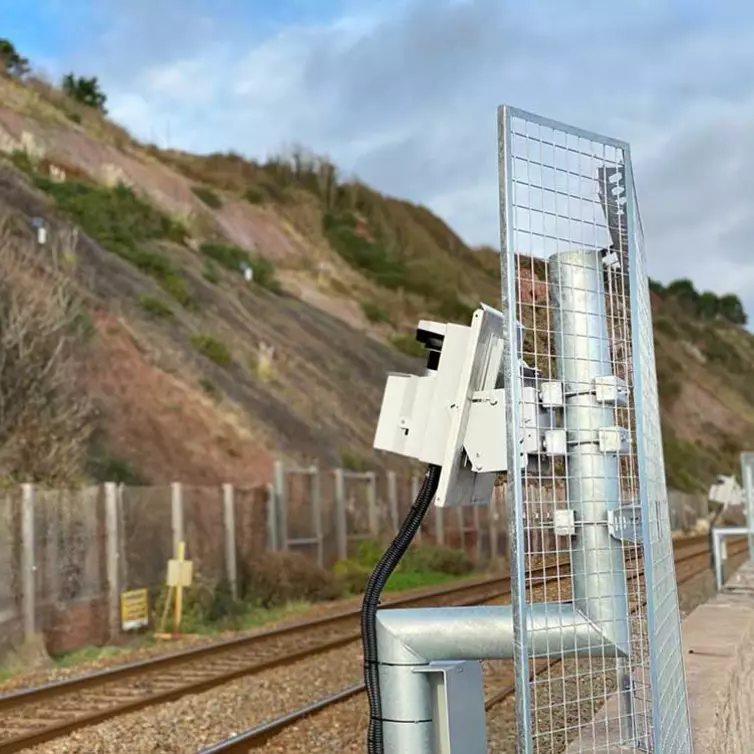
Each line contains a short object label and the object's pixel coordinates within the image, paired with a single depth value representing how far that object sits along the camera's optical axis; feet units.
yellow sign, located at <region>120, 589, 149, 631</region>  46.75
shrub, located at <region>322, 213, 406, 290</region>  175.22
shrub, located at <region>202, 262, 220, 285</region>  113.39
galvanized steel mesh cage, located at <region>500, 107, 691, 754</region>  9.48
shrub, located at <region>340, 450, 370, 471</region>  88.53
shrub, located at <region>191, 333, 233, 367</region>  91.91
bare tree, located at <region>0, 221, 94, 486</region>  50.96
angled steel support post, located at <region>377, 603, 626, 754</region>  10.14
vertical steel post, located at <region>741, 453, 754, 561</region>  43.32
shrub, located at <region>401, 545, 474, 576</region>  71.42
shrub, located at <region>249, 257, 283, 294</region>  127.24
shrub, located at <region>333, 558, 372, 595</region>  63.62
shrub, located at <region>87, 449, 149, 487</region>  62.90
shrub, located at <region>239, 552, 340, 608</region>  57.72
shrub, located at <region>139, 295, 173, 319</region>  91.97
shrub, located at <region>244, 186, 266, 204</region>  177.06
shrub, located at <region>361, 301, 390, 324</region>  144.72
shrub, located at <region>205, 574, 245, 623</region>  51.72
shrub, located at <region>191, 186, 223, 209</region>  154.10
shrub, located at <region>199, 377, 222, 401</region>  84.23
